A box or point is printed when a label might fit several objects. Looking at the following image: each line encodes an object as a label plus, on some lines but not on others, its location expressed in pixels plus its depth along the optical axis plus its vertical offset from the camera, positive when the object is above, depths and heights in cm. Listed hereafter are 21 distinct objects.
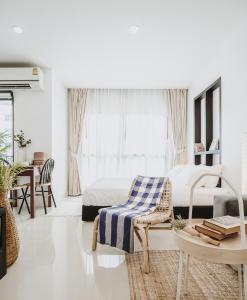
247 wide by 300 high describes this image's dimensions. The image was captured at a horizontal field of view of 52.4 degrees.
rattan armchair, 215 -66
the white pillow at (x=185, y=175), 344 -38
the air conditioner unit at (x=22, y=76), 425 +125
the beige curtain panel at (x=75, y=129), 584 +48
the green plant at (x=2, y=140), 228 +8
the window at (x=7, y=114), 463 +67
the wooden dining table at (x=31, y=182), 379 -49
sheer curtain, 596 +37
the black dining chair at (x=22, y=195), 378 -76
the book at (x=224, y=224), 142 -44
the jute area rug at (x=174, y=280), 174 -100
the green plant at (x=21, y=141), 454 +16
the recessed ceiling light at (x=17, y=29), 306 +149
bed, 324 -61
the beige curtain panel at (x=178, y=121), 588 +68
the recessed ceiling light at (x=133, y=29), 305 +149
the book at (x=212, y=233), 141 -48
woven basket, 220 -76
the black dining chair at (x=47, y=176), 410 -45
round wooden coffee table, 126 -52
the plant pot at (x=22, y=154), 460 -8
